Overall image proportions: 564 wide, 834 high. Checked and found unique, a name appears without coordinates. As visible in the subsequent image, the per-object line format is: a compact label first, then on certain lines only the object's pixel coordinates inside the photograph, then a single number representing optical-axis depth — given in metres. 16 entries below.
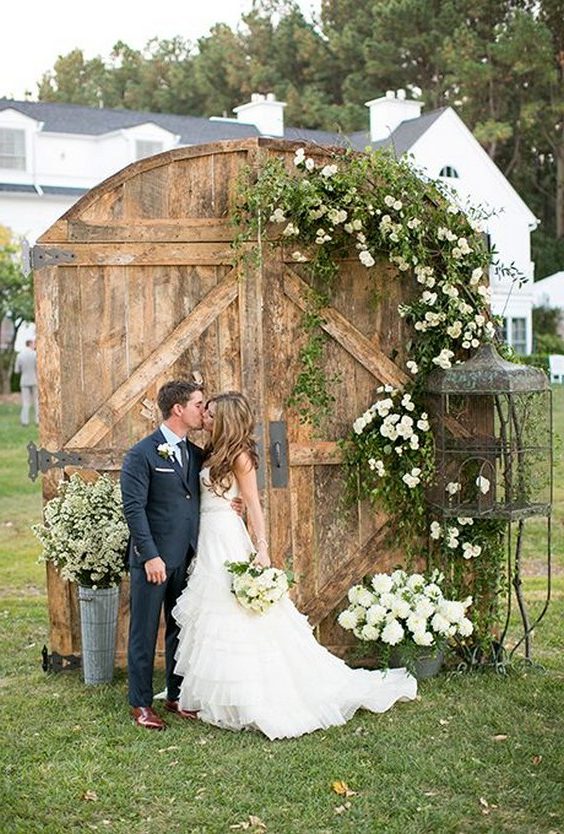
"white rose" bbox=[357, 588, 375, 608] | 6.98
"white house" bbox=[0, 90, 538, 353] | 30.22
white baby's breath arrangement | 6.86
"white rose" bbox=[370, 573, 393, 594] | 6.96
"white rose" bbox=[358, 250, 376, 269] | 7.00
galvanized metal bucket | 7.02
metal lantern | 6.88
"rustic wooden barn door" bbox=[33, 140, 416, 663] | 7.17
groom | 6.20
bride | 6.16
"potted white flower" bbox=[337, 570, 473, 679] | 6.82
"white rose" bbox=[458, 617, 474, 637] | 6.91
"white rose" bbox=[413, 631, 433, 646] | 6.75
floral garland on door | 7.05
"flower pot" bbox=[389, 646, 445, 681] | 6.91
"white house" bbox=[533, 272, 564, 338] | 35.62
